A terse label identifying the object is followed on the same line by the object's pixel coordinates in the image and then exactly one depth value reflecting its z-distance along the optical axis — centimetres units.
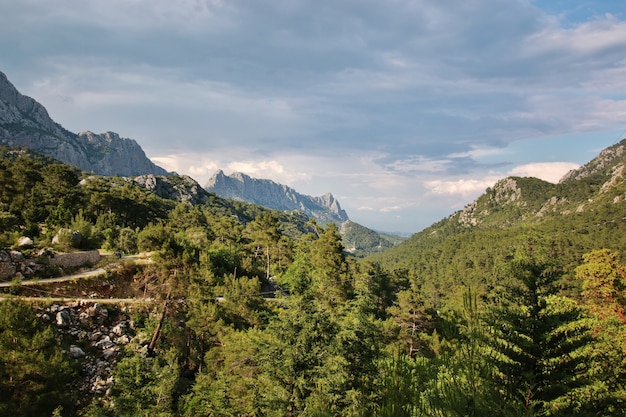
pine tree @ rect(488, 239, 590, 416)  664
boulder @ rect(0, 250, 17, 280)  2280
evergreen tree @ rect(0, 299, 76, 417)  1416
